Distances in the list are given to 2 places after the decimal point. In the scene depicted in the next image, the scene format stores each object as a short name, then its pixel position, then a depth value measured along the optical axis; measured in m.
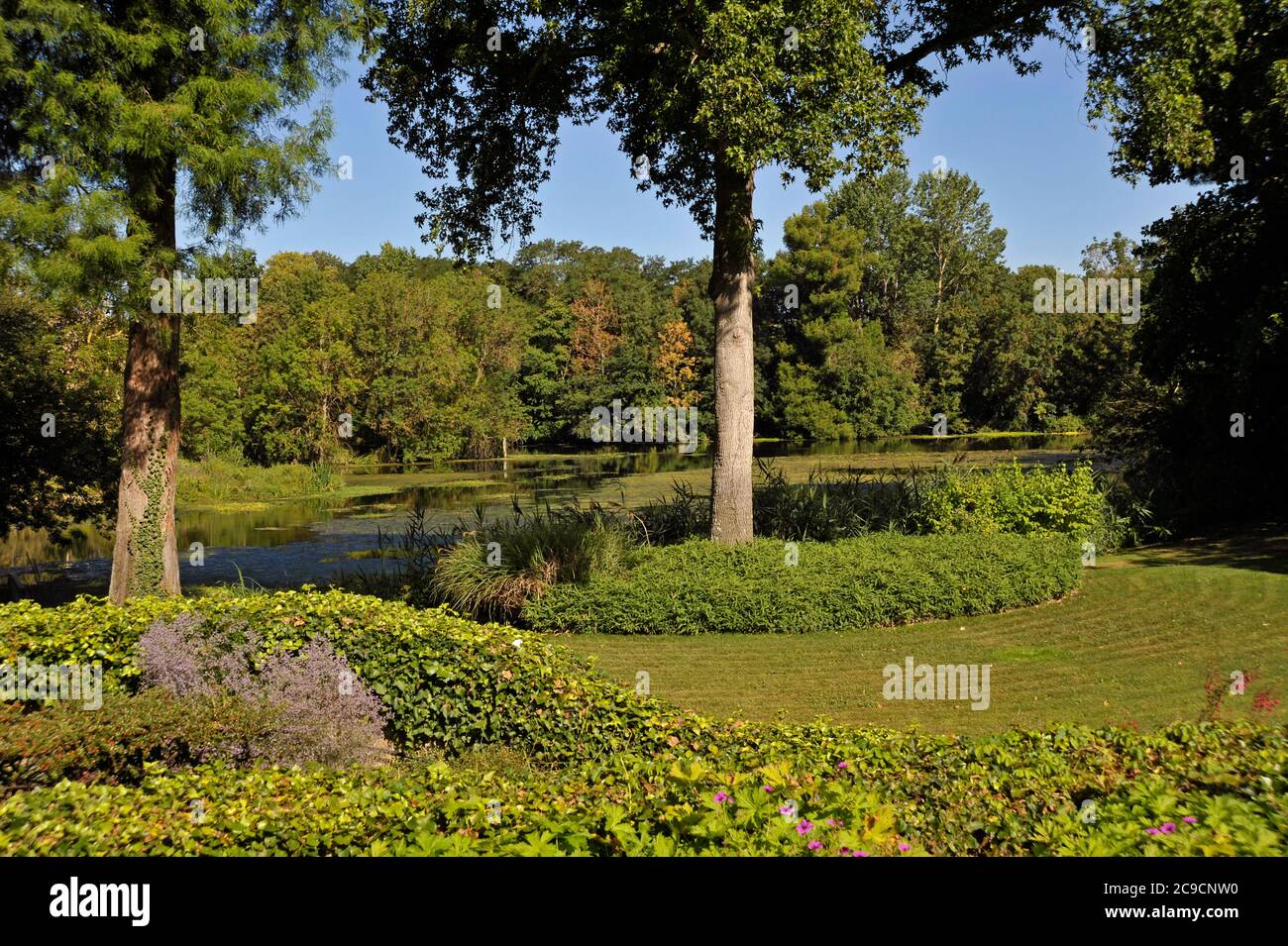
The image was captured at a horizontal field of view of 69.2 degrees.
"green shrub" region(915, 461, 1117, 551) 13.57
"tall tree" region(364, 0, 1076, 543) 9.18
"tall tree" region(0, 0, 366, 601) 9.12
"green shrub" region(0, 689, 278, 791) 4.61
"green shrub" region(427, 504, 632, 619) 11.30
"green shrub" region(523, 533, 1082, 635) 10.22
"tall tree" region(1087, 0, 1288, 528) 10.44
